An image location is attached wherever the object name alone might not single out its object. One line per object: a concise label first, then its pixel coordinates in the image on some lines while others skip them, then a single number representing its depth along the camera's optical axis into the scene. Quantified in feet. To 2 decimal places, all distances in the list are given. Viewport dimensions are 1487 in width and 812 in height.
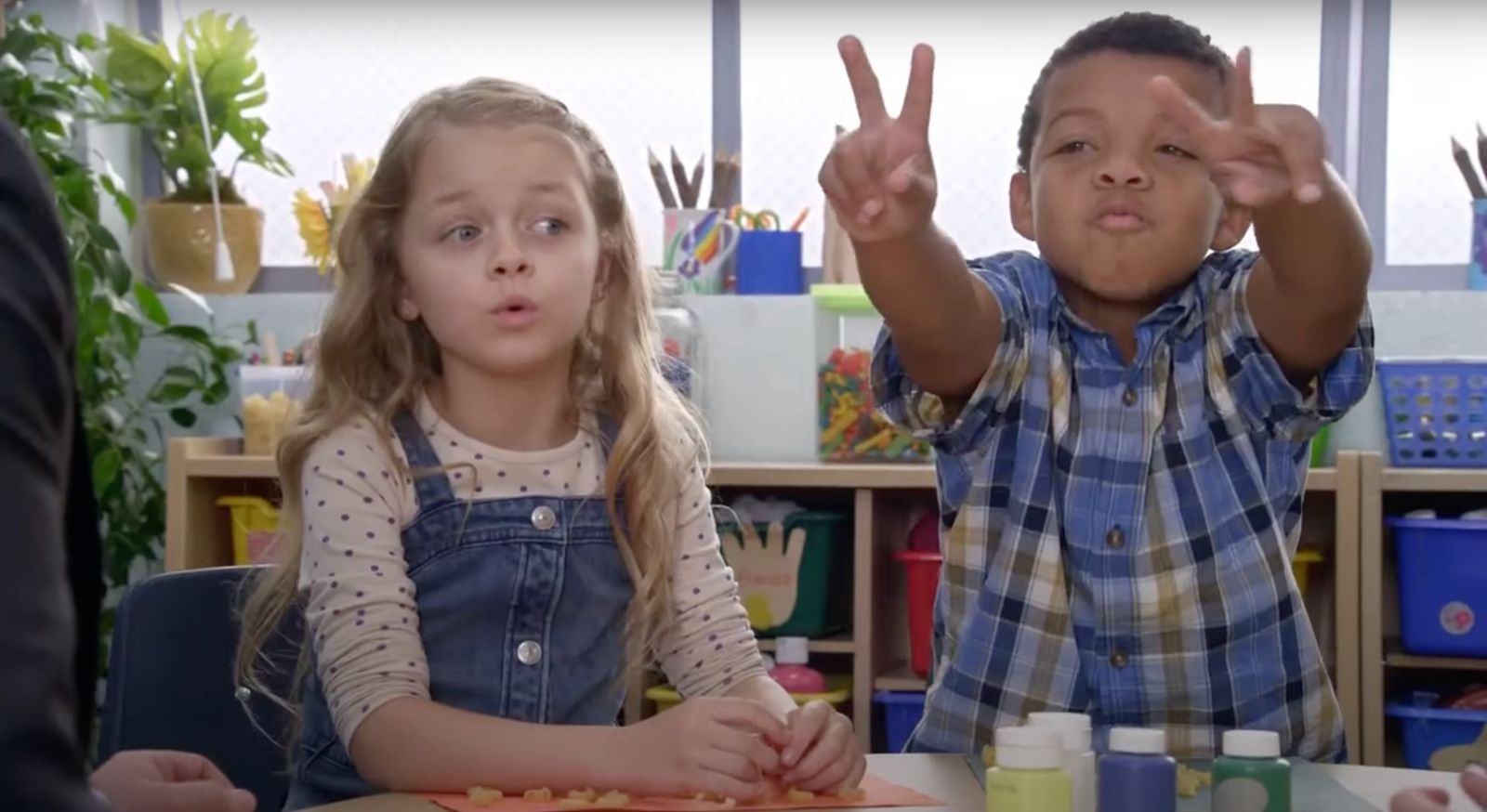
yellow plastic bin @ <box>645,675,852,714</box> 8.29
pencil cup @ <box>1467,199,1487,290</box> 9.03
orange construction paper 3.18
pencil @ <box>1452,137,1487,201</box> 8.98
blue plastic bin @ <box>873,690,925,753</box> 8.16
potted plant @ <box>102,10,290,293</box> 9.95
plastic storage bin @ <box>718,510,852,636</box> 8.52
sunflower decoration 9.55
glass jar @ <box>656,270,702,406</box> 8.89
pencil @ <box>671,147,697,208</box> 9.64
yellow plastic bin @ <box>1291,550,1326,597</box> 8.20
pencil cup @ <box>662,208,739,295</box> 9.45
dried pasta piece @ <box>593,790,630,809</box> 3.18
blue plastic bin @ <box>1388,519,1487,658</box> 7.82
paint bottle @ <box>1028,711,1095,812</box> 3.05
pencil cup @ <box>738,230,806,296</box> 9.50
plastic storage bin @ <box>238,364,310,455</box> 8.90
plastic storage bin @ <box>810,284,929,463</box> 8.69
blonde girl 4.09
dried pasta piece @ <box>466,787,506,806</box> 3.24
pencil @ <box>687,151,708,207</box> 9.65
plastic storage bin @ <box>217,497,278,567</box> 8.50
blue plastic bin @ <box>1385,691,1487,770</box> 7.75
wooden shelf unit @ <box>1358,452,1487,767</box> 7.75
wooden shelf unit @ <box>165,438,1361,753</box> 7.79
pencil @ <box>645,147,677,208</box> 9.59
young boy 4.27
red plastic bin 8.46
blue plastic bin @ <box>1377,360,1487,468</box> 8.07
